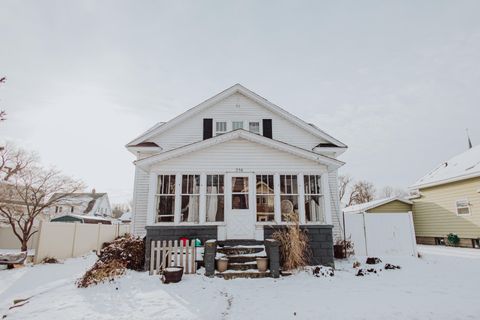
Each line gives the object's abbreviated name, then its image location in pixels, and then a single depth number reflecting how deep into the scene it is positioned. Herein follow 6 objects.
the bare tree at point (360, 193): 41.83
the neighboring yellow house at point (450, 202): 15.63
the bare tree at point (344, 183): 41.91
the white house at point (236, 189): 9.93
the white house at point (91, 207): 37.78
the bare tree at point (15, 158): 19.34
